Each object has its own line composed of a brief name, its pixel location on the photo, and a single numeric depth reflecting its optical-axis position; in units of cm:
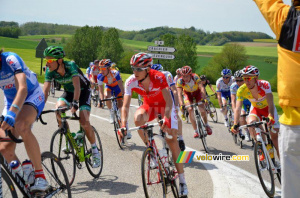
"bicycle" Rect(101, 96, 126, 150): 1004
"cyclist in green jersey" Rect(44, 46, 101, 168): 617
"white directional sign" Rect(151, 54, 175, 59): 2123
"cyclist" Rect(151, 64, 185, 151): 931
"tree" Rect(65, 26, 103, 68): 11375
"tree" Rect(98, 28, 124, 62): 10881
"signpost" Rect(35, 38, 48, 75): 3153
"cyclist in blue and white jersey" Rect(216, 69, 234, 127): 1282
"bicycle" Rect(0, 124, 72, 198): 389
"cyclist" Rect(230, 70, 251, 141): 921
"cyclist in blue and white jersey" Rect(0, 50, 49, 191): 420
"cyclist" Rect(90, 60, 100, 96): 1744
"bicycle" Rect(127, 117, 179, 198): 489
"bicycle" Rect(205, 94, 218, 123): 1509
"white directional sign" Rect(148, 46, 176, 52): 2077
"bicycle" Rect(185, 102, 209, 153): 943
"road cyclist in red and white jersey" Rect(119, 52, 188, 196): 534
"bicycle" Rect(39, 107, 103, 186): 621
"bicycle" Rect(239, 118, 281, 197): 594
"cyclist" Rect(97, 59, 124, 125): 1055
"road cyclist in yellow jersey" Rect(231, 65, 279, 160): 666
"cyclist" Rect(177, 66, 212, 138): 1038
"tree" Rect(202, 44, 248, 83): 9056
